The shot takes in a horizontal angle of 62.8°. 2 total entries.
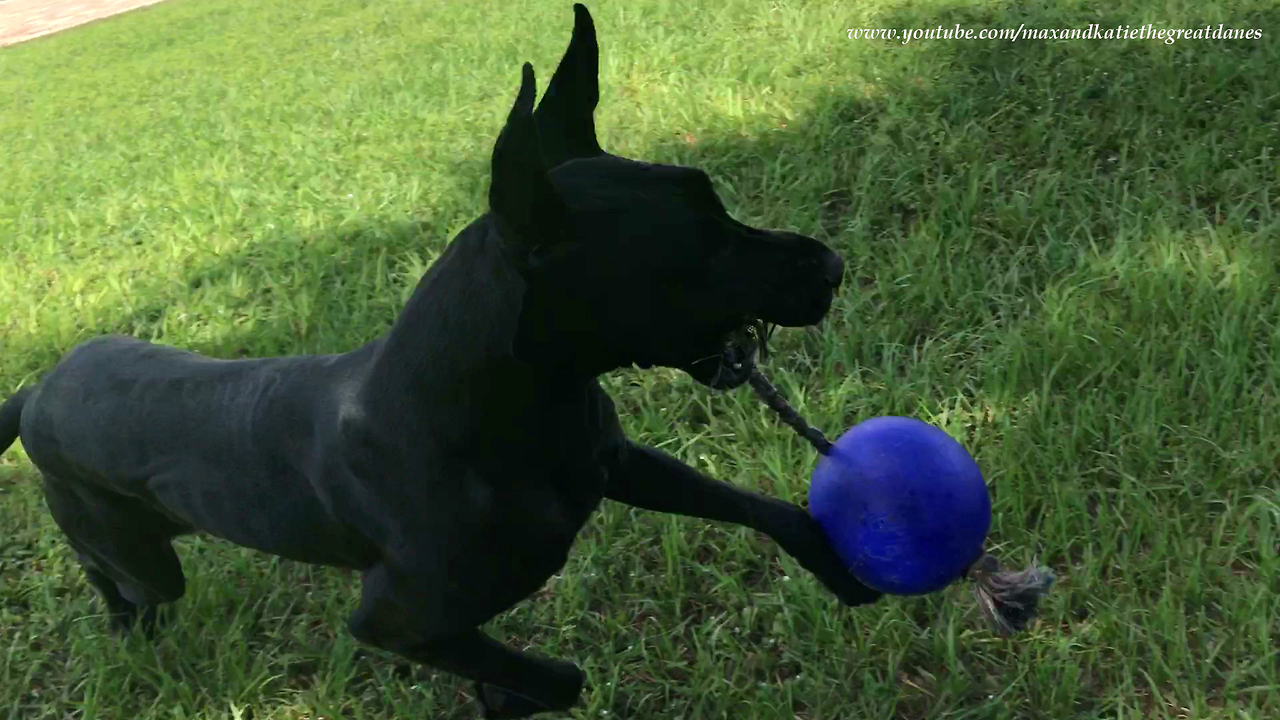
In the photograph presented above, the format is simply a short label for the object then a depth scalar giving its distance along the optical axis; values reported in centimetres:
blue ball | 211
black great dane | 167
